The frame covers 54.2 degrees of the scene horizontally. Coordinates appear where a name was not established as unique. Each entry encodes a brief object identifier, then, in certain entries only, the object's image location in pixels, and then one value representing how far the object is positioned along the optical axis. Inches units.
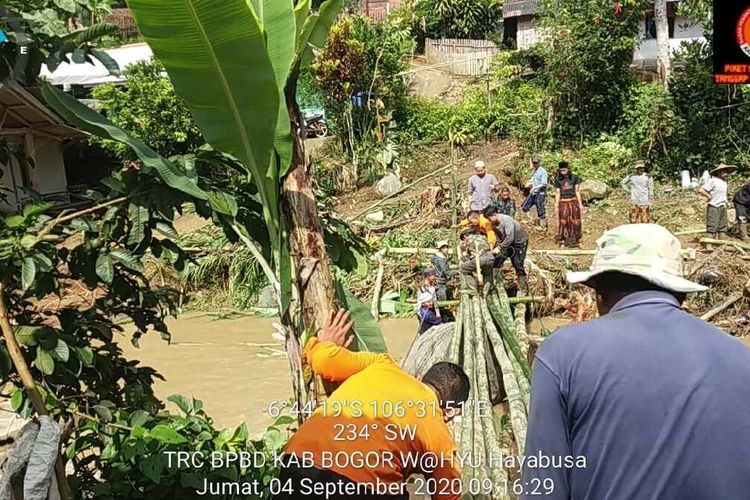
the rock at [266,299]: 469.2
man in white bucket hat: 69.5
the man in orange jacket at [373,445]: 96.2
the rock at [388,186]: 679.7
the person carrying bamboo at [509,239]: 343.6
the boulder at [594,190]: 587.2
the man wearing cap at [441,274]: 335.3
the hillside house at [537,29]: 792.3
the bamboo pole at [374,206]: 586.8
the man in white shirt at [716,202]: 444.5
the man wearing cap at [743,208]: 457.1
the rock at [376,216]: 583.5
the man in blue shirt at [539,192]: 522.9
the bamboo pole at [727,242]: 420.5
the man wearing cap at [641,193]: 496.7
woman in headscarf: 488.1
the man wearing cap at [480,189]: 456.1
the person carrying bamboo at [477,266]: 312.8
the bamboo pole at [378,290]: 423.4
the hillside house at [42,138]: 542.8
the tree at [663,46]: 615.4
